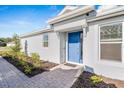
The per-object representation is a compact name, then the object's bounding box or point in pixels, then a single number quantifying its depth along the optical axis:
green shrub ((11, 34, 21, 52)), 8.24
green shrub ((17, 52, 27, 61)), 6.77
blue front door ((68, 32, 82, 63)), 4.65
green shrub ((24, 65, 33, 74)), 4.23
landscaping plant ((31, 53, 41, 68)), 4.85
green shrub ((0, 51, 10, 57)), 9.31
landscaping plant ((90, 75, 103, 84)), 3.02
